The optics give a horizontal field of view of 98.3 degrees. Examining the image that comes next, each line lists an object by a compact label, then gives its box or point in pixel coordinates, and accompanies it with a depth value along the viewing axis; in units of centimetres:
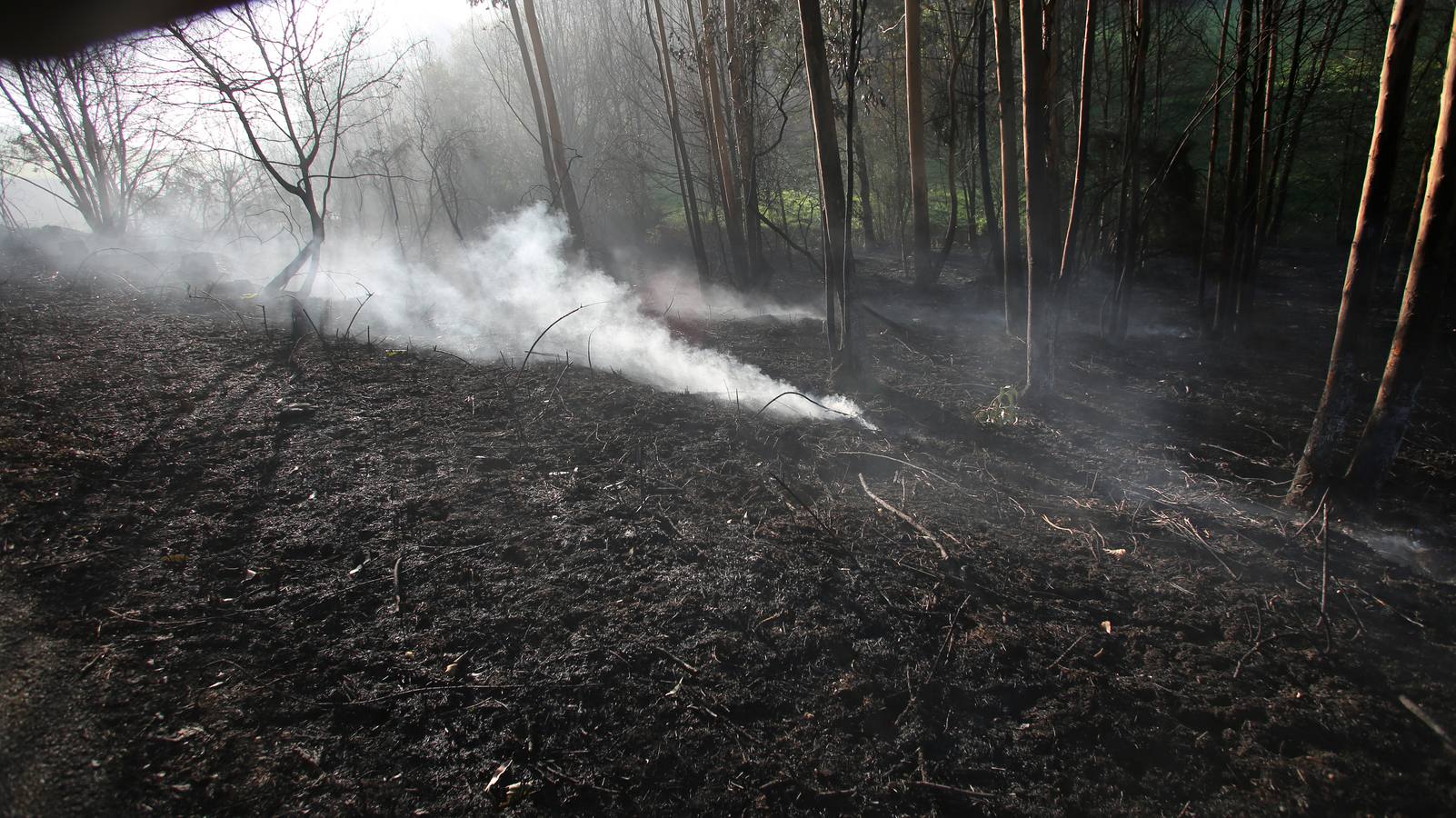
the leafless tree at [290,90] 821
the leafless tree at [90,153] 1210
